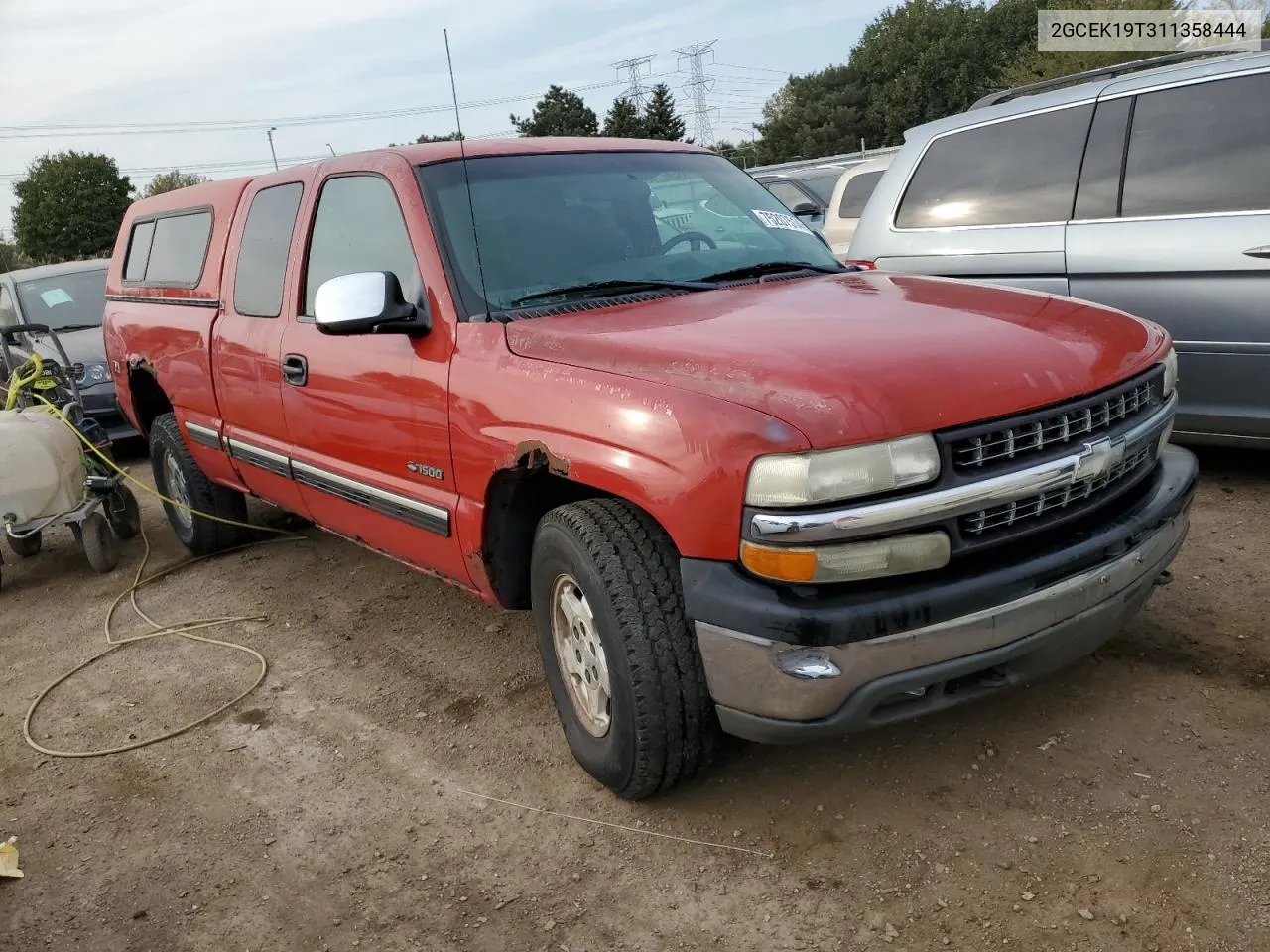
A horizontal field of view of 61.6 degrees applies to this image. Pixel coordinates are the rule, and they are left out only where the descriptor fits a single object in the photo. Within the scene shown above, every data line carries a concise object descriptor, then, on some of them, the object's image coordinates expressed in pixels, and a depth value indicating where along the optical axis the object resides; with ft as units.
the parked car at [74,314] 28.68
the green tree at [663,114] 197.47
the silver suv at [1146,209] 14.52
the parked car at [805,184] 37.63
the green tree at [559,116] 200.75
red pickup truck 7.63
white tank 17.35
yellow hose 12.20
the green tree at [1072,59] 129.90
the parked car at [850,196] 28.12
